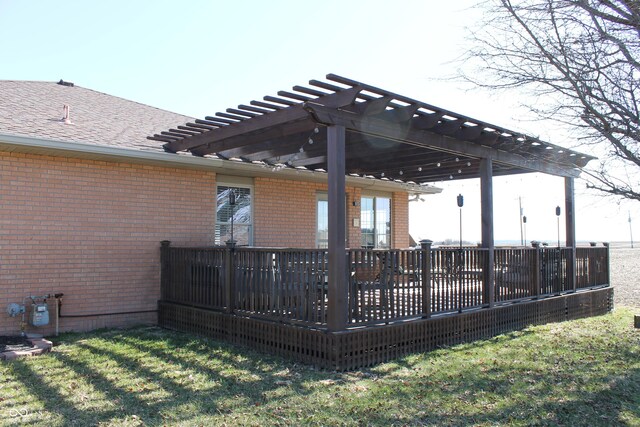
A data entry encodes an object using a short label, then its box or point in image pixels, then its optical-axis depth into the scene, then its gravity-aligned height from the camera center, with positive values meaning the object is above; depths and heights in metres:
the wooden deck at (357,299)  6.33 -0.87
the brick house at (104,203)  7.61 +0.69
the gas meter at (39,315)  7.42 -1.07
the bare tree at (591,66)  4.73 +1.72
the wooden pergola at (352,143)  6.06 +1.54
